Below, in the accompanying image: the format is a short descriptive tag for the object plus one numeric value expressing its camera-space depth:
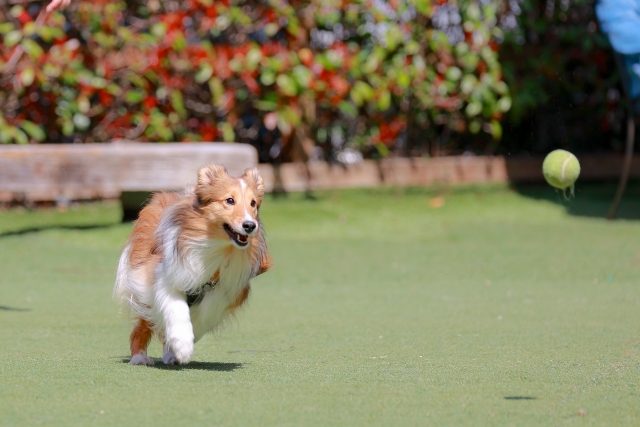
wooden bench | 16.53
